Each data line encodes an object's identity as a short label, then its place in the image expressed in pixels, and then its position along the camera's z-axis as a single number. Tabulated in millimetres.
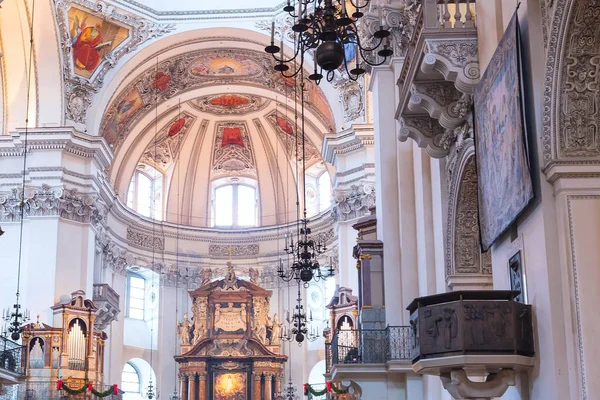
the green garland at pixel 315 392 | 22641
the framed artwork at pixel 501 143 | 8008
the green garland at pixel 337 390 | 18039
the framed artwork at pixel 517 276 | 8336
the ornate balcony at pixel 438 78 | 9648
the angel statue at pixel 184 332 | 28453
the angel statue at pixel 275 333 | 28438
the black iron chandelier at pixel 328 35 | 8914
